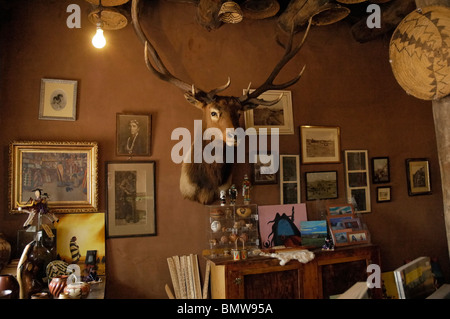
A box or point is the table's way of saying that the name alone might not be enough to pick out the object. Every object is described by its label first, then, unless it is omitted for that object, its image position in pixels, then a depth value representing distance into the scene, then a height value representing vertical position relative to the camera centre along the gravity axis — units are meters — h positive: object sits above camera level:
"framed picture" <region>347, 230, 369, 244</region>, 3.71 -0.50
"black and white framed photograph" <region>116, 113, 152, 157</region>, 3.39 +0.66
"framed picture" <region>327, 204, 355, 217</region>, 3.87 -0.20
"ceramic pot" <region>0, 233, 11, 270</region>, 2.75 -0.40
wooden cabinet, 3.06 -0.78
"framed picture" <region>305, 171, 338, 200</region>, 3.99 +0.09
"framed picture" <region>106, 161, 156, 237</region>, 3.31 +0.00
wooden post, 2.43 +0.38
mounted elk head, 3.13 +0.78
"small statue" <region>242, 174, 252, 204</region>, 3.61 +0.07
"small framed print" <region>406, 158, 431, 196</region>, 4.45 +0.18
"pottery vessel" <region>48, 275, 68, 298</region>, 2.48 -0.62
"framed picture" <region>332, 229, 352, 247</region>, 3.63 -0.48
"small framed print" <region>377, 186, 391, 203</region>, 4.29 -0.04
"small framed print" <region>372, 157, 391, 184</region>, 4.29 +0.27
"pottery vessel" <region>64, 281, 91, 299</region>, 2.36 -0.63
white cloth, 3.19 -0.59
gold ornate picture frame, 3.06 +0.26
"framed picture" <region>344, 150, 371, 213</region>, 4.16 +0.14
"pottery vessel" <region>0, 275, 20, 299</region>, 2.24 -0.54
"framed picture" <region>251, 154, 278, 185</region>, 3.77 +0.28
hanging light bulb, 2.93 +1.39
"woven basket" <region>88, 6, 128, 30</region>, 3.18 +1.77
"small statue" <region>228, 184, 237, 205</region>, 3.55 +0.01
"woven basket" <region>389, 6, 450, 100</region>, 2.12 +0.90
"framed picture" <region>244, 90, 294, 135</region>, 3.82 +0.90
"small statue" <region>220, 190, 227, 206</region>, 3.49 -0.01
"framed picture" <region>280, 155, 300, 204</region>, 3.87 +0.17
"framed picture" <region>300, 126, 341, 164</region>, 3.99 +0.58
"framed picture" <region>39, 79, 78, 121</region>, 3.21 +0.97
